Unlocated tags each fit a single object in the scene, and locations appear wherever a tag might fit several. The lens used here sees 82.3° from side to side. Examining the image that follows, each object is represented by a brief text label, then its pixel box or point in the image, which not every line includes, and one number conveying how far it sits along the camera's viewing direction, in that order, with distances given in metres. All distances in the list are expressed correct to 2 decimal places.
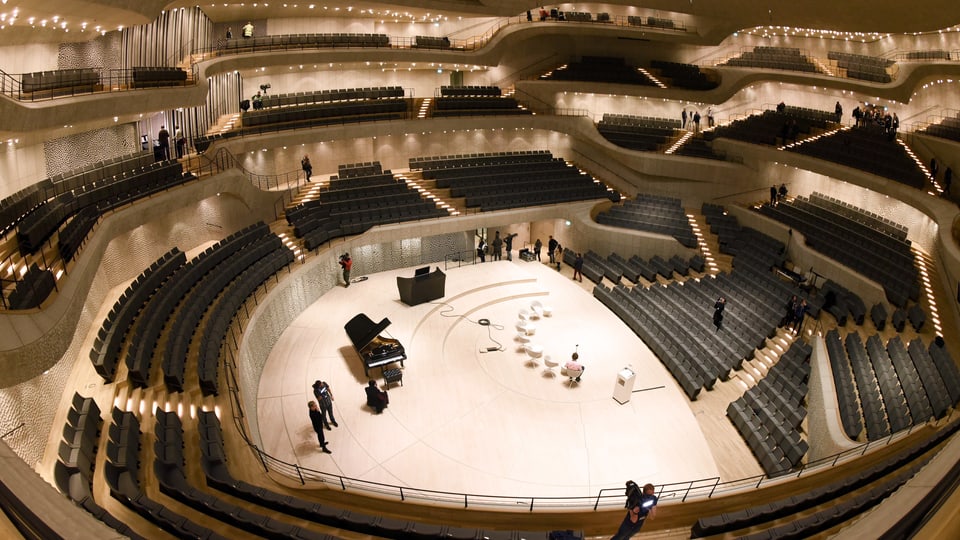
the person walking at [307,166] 17.16
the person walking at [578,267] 15.85
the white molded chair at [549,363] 11.20
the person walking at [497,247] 17.30
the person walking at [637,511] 5.96
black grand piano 10.68
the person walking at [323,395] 8.89
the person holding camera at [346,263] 14.37
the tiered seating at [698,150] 19.91
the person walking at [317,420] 8.22
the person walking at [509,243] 17.27
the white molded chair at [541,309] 13.66
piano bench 10.52
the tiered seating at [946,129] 16.12
